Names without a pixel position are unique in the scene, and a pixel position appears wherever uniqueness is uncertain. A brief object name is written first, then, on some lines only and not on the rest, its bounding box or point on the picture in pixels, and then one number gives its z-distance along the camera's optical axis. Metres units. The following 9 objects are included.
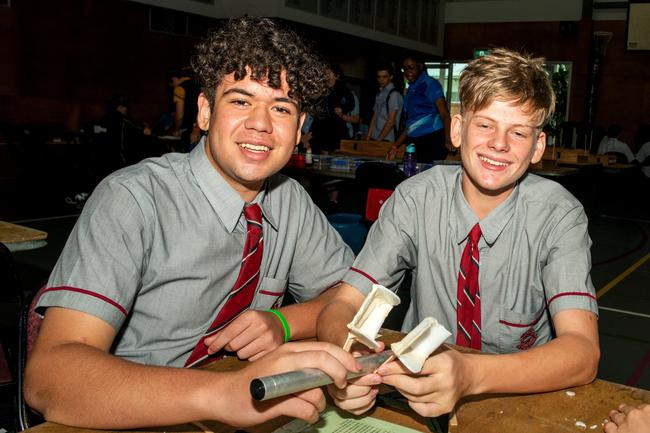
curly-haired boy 1.01
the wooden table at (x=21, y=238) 2.38
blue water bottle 4.86
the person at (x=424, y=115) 6.82
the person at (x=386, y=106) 8.06
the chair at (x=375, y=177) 4.48
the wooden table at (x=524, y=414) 1.06
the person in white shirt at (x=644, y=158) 10.59
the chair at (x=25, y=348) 1.43
